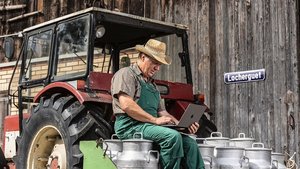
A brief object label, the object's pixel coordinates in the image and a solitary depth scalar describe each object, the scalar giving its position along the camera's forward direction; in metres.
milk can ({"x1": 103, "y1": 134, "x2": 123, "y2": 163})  5.25
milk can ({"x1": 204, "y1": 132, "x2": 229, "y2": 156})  5.94
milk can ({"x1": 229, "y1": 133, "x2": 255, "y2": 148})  5.98
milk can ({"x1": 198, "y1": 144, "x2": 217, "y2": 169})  5.46
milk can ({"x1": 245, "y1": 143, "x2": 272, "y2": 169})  5.53
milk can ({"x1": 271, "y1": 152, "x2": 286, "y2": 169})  5.80
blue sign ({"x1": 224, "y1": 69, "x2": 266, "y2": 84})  8.91
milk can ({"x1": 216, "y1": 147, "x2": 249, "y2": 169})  5.45
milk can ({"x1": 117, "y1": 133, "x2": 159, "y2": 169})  5.05
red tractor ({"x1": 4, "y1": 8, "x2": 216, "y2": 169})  5.49
